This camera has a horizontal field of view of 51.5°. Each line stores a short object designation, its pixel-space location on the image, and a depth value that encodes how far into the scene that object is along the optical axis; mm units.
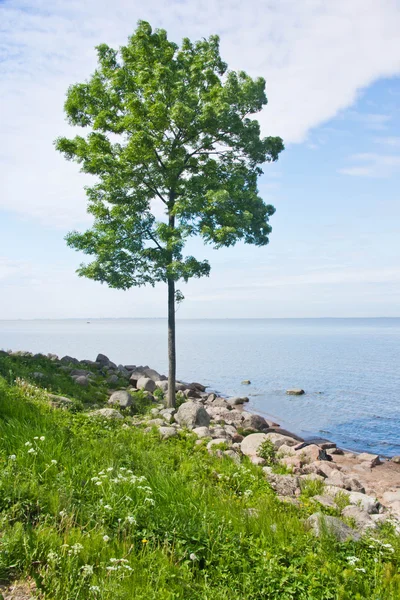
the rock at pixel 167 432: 11205
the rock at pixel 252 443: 12695
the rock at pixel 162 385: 20288
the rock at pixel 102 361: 24017
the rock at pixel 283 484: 8859
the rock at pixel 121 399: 15492
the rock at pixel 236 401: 25305
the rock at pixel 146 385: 20016
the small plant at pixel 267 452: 12060
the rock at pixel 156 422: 12938
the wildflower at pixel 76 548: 4195
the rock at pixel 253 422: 17766
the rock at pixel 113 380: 20297
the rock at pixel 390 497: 10994
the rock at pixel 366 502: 9002
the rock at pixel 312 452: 14134
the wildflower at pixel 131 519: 4753
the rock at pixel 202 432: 12770
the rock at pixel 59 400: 12499
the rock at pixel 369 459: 15006
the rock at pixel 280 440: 14898
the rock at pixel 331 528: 5660
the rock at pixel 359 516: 7215
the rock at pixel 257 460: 11262
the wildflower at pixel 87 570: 3925
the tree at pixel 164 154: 15023
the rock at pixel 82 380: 17906
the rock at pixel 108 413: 11851
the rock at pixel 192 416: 14406
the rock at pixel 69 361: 21891
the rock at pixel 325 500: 7978
